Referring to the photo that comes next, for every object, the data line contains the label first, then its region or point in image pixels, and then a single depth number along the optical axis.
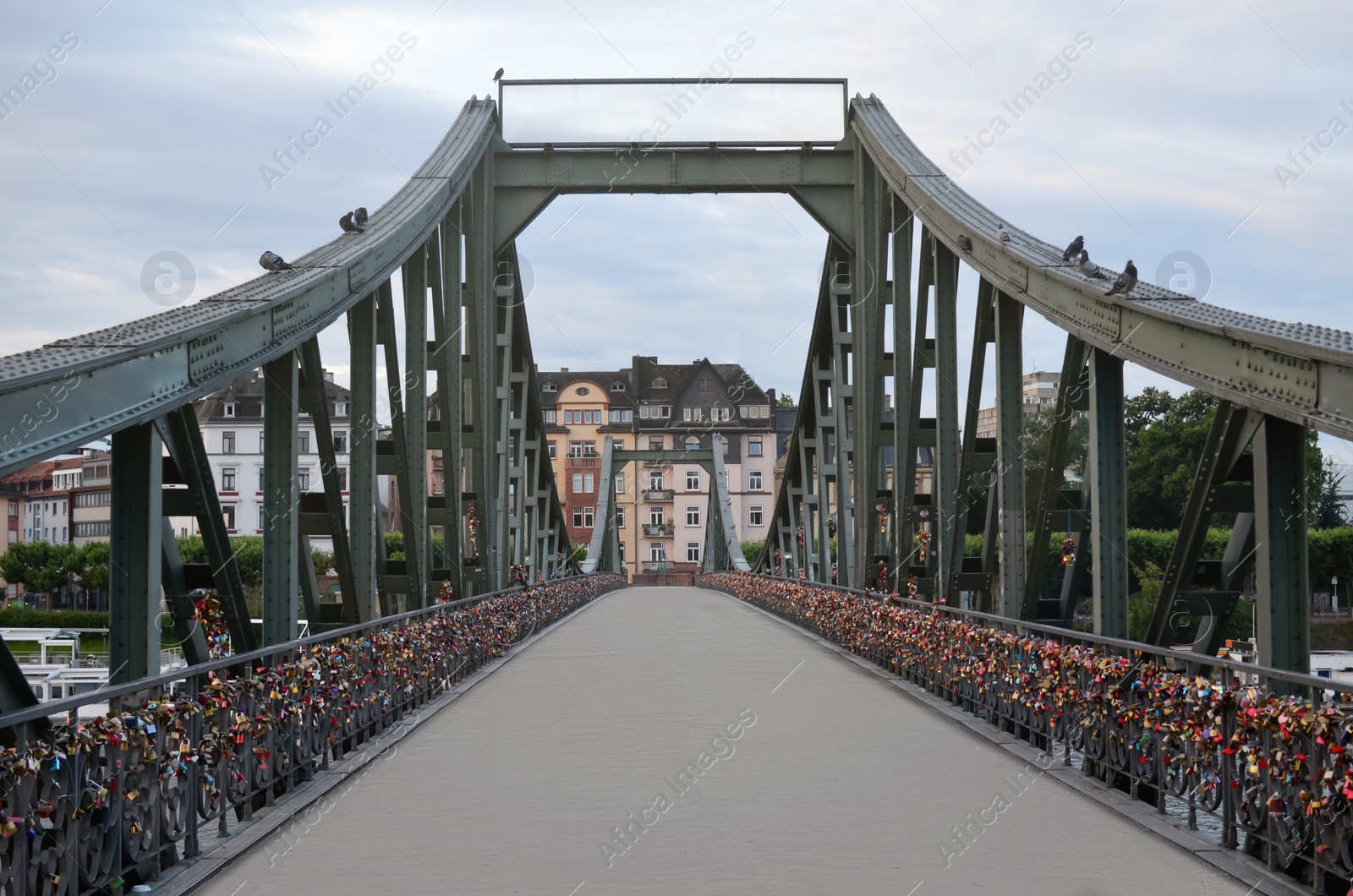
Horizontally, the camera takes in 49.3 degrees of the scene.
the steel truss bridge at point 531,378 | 6.65
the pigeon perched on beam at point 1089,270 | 9.54
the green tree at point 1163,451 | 59.69
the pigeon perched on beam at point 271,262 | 9.91
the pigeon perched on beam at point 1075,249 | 10.14
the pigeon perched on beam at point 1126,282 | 8.45
